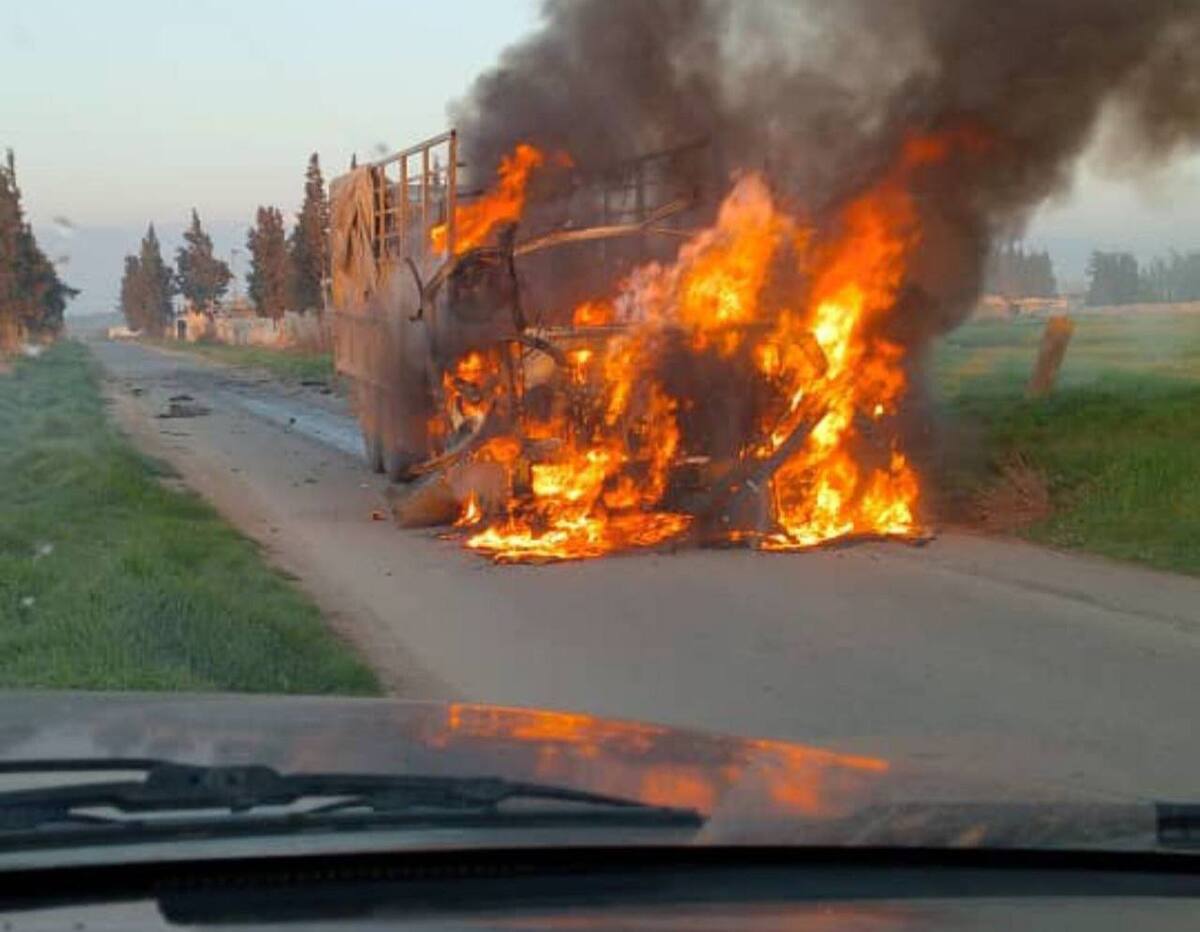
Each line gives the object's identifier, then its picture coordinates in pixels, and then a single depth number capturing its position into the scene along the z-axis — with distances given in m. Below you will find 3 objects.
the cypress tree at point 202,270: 99.38
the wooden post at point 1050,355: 19.44
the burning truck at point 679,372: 13.23
